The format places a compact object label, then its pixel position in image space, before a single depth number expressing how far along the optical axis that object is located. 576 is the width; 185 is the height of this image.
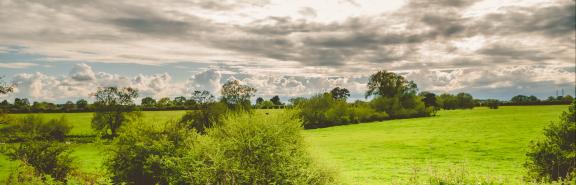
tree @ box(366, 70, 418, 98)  125.25
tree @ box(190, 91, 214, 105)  95.12
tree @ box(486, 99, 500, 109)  169.02
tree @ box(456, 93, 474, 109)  178.75
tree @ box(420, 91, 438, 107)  147.82
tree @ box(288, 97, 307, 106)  114.60
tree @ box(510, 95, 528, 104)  193.50
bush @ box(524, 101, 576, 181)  21.31
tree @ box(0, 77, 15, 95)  38.66
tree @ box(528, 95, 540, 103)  190.76
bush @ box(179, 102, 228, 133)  80.19
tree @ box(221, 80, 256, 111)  98.81
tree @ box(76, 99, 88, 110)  129.00
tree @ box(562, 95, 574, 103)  175.02
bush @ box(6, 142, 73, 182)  25.23
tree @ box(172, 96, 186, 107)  142.55
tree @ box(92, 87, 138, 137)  80.56
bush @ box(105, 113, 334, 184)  22.16
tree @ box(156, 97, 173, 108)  140.62
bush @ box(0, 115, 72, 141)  25.89
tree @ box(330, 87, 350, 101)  175.62
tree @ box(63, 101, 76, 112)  129.38
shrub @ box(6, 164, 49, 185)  15.74
